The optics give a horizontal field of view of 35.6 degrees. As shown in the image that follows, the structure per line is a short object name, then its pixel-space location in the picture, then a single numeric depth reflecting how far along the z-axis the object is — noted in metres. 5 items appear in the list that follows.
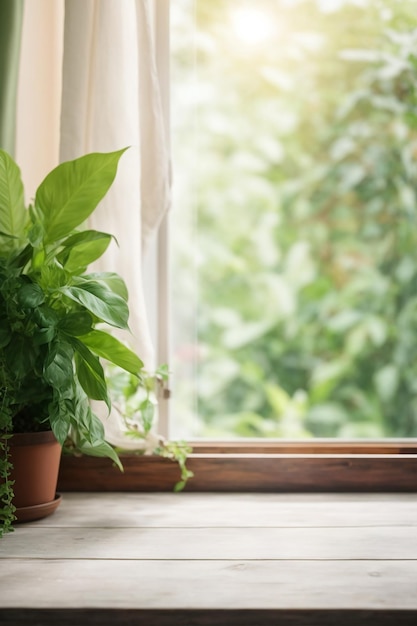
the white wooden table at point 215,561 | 0.76
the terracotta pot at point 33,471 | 1.06
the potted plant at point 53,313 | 0.98
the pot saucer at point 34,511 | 1.08
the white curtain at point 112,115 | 1.24
